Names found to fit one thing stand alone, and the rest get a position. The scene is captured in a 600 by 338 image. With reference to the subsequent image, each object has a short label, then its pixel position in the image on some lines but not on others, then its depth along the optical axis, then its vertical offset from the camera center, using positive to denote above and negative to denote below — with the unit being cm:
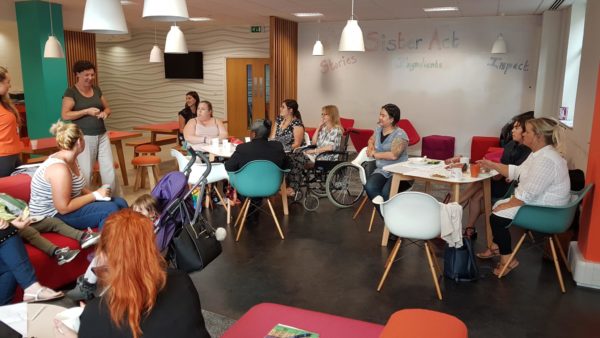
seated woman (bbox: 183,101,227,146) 600 -64
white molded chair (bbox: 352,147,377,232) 504 -93
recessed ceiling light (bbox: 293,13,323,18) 916 +117
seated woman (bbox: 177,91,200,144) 700 -50
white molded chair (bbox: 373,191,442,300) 345 -99
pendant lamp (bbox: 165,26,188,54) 611 +44
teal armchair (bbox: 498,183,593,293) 362 -104
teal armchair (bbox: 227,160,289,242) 473 -100
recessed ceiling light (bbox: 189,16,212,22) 996 +118
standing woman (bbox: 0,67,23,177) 411 -48
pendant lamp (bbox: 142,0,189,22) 294 +40
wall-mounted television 1255 +27
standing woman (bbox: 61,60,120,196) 501 -42
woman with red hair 154 -70
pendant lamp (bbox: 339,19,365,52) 539 +43
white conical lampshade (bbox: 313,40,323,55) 927 +53
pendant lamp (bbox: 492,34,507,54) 871 +55
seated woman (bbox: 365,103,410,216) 483 -73
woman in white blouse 367 -77
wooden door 1213 -38
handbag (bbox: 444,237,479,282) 381 -145
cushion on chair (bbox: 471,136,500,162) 913 -124
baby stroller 316 -101
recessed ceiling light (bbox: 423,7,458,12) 815 +115
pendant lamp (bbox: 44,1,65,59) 716 +39
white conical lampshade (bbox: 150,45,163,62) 964 +40
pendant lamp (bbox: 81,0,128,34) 312 +38
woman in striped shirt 351 -85
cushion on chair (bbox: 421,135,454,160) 947 -132
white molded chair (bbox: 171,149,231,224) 507 -99
